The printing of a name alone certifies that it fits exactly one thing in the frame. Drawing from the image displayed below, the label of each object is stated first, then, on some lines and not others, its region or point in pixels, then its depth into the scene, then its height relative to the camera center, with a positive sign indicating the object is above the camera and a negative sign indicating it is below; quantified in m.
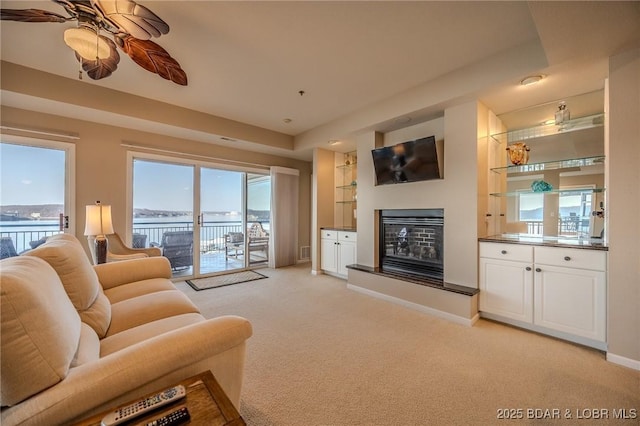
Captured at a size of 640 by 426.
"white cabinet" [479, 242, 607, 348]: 2.11 -0.69
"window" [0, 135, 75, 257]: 2.97 +0.27
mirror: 2.56 +0.42
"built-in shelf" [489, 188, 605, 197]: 2.54 +0.23
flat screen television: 3.12 +0.69
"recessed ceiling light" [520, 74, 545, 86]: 2.30 +1.24
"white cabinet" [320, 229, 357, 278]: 4.28 -0.66
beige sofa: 0.79 -0.55
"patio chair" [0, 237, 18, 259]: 2.96 -0.41
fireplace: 3.25 -0.40
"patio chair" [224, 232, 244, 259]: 4.99 -0.61
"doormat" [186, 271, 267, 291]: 3.93 -1.11
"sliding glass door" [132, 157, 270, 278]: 3.99 -0.02
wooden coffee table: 0.79 -0.64
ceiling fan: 1.54 +1.21
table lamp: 2.77 -0.17
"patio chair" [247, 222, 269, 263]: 5.24 -0.59
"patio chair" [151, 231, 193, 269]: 4.18 -0.57
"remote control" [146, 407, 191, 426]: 0.76 -0.62
